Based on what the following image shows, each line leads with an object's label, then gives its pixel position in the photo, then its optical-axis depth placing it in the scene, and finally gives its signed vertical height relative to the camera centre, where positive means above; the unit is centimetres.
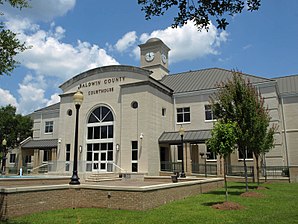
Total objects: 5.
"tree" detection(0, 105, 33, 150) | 4429 +510
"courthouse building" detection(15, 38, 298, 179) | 3008 +418
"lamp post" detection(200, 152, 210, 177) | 3276 +54
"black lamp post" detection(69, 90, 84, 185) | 1289 +118
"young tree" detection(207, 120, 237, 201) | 1312 +86
